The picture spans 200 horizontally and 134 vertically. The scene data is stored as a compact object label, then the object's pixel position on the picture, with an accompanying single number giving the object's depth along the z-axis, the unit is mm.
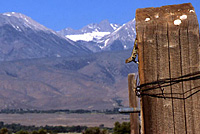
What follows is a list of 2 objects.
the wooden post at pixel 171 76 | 3884
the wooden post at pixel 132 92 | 8504
